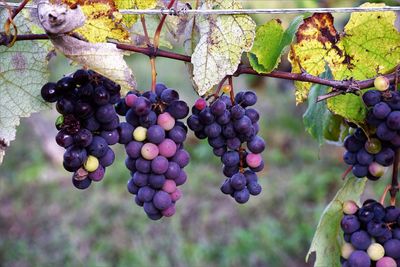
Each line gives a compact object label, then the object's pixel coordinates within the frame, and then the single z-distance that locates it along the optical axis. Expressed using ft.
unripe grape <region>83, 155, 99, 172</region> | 2.84
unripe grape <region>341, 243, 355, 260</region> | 3.23
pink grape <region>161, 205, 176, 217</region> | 2.97
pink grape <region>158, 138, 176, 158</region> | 2.90
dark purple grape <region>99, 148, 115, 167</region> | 2.88
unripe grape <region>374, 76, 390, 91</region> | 3.00
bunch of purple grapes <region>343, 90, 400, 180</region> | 3.01
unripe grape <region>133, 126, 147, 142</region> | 2.88
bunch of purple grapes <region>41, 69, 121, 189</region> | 2.77
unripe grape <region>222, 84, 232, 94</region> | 3.00
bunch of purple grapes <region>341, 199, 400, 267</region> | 3.14
